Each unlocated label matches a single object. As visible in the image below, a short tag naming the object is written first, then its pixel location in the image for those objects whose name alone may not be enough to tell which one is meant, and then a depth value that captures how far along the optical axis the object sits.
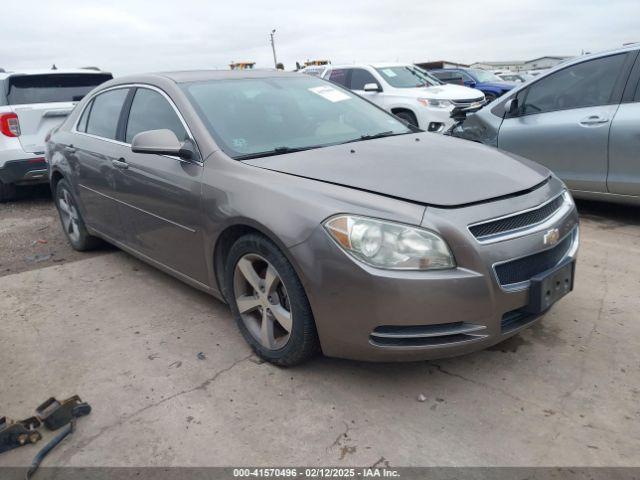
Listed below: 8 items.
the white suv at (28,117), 6.39
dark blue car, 16.20
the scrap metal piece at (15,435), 2.33
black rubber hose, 2.21
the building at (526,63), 45.66
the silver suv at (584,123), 4.54
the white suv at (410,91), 8.73
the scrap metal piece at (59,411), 2.43
